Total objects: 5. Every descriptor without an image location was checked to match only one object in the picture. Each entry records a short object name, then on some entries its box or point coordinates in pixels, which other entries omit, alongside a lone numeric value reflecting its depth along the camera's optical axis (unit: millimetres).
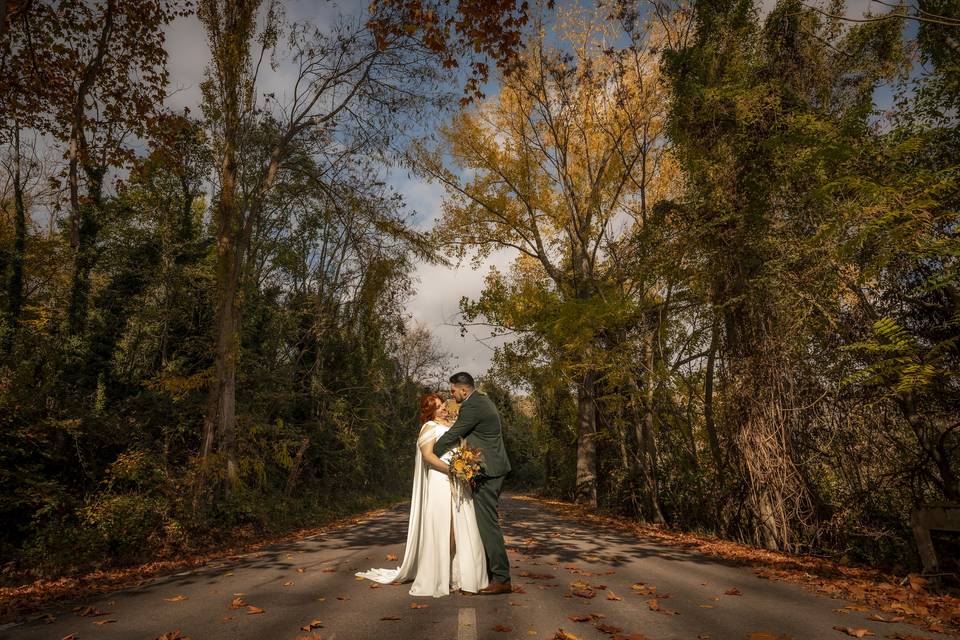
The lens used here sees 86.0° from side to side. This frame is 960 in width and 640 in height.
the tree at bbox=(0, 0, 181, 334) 10383
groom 5352
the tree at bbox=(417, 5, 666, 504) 15492
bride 5402
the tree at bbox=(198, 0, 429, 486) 11828
